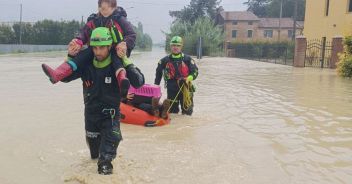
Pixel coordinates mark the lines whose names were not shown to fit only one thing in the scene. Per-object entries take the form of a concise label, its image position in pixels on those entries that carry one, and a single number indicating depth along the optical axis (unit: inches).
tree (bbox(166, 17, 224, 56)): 2154.3
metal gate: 1123.9
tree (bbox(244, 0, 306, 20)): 3720.5
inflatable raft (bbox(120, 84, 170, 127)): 312.2
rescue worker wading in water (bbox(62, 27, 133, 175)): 190.2
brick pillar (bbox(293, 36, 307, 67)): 1147.3
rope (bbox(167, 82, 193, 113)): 343.9
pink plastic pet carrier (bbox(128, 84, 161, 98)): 319.0
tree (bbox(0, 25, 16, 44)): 2652.6
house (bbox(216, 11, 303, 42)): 3442.4
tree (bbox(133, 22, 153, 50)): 4382.6
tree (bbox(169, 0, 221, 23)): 3331.7
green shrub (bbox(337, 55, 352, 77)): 781.3
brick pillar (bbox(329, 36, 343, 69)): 1027.7
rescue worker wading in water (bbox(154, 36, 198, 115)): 339.0
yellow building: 1182.9
